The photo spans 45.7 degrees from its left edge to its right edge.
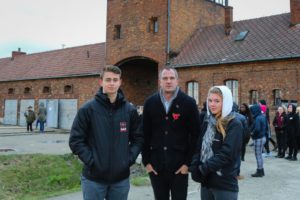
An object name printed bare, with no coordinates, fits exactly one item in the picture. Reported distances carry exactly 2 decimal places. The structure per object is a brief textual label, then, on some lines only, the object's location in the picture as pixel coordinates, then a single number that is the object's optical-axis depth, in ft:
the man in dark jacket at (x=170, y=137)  14.10
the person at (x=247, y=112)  31.84
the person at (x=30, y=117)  83.47
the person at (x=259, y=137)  30.50
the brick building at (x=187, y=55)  63.87
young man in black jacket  12.66
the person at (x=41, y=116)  83.41
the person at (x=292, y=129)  40.93
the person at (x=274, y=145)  50.60
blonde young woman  12.51
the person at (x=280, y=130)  43.19
